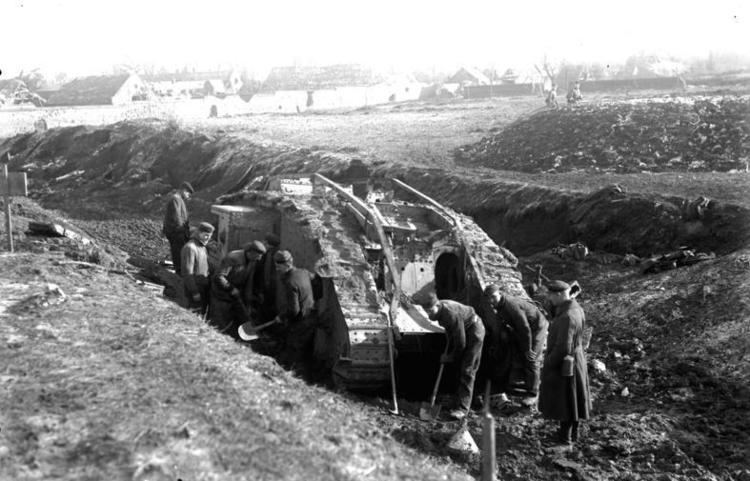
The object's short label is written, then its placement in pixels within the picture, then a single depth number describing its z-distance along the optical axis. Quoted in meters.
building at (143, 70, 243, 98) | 78.12
